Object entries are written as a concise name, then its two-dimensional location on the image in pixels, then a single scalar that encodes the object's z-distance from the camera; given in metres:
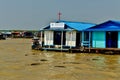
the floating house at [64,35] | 31.41
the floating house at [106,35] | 28.97
